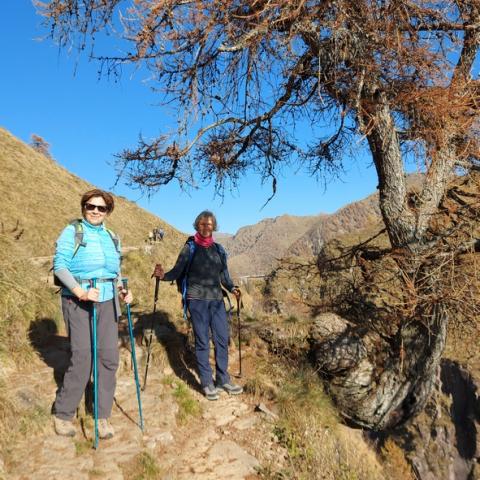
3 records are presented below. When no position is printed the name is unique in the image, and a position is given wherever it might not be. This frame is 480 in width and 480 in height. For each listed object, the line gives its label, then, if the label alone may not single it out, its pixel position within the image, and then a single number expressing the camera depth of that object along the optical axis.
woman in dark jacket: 5.34
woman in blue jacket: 3.94
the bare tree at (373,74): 4.75
